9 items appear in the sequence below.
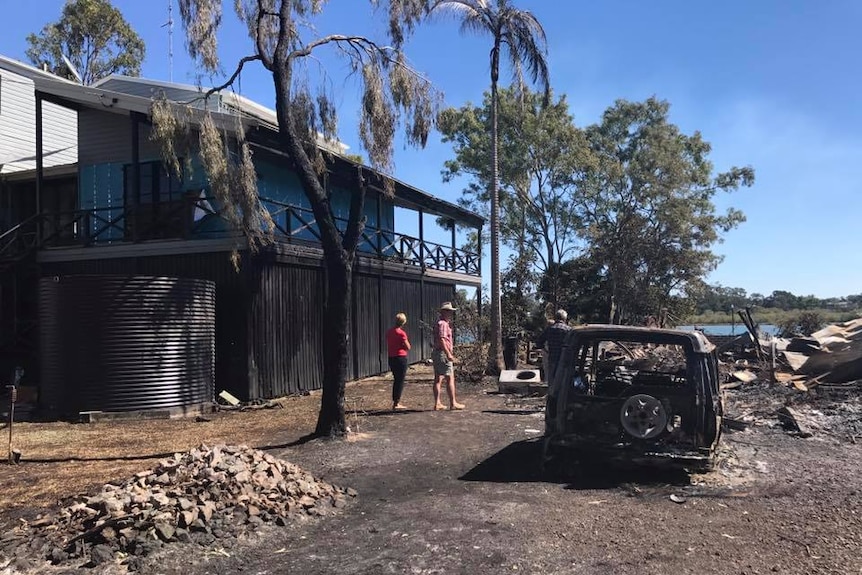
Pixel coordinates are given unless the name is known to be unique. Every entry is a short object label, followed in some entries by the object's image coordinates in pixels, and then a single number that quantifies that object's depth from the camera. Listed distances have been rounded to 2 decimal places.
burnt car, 6.15
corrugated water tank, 10.49
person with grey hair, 10.73
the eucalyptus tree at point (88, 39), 31.97
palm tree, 16.78
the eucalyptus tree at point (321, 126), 8.78
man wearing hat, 10.99
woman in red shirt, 10.85
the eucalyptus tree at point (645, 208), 28.50
